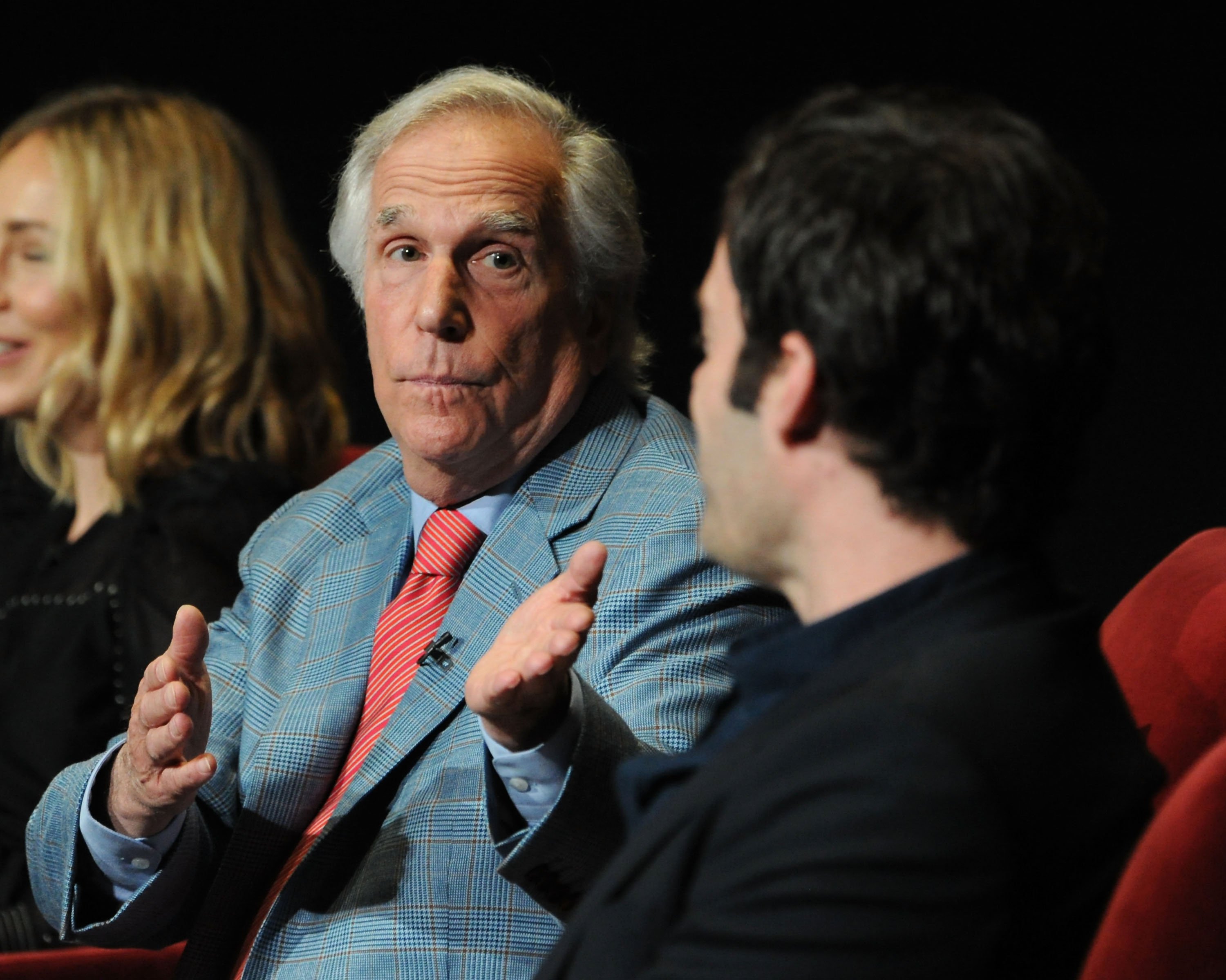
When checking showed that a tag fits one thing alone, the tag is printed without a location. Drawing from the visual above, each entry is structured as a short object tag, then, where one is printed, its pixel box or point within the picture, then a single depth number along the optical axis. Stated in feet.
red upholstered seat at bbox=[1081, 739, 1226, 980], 14.95
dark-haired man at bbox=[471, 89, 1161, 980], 14.66
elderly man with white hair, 15.69
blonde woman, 17.09
